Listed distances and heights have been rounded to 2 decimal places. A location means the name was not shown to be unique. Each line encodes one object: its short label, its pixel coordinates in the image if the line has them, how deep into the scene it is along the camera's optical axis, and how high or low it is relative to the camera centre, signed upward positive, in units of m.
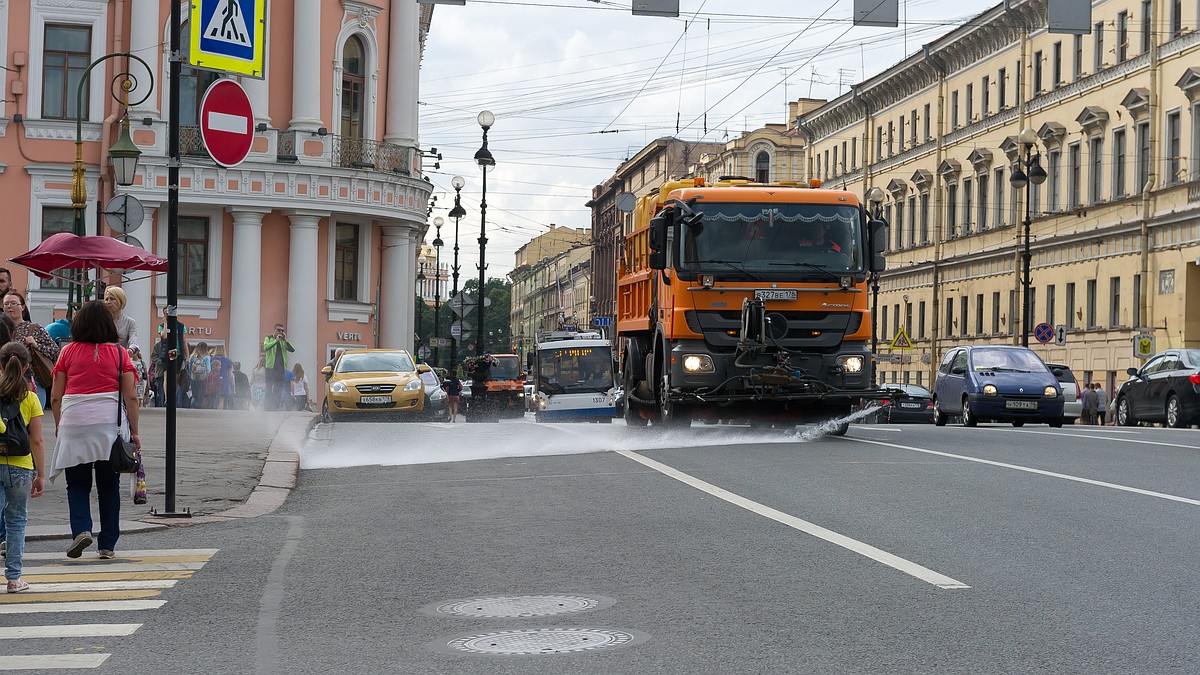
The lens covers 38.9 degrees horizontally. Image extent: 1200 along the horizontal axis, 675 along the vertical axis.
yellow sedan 30.91 -0.75
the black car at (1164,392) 31.94 -0.55
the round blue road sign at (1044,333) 48.59 +0.85
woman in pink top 10.47 -0.42
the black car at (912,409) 48.72 -1.39
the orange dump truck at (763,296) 21.62 +0.81
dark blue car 31.25 -0.49
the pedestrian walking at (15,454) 9.25 -0.59
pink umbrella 20.95 +1.17
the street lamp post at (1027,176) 44.66 +5.01
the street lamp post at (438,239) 77.44 +5.33
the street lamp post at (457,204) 57.19 +5.13
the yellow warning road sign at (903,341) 62.53 +0.75
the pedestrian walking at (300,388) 39.88 -0.85
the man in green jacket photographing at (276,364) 36.00 -0.26
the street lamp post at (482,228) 48.84 +4.01
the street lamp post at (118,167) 28.16 +3.06
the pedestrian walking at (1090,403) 48.84 -1.15
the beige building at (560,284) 154.00 +7.24
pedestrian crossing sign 13.57 +2.57
